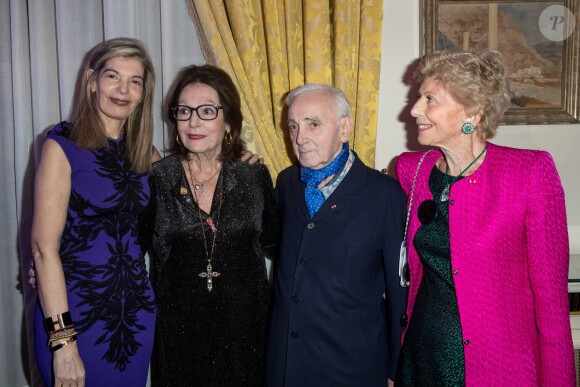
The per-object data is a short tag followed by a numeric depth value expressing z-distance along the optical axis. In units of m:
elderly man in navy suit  1.91
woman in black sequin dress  2.05
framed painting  2.54
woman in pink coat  1.66
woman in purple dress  1.77
